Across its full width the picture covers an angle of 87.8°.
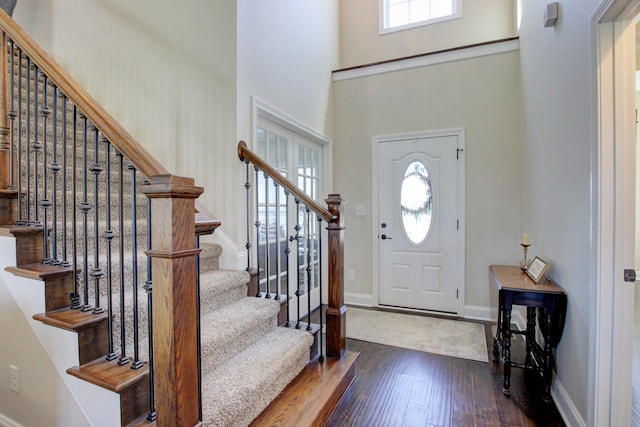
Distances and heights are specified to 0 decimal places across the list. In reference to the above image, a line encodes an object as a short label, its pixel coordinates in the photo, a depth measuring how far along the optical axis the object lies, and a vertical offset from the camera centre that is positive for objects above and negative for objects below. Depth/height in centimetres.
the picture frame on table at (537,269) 227 -41
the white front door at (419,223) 368 -13
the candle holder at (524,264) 269 -44
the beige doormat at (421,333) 282 -116
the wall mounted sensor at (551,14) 213 +128
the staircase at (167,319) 108 -50
